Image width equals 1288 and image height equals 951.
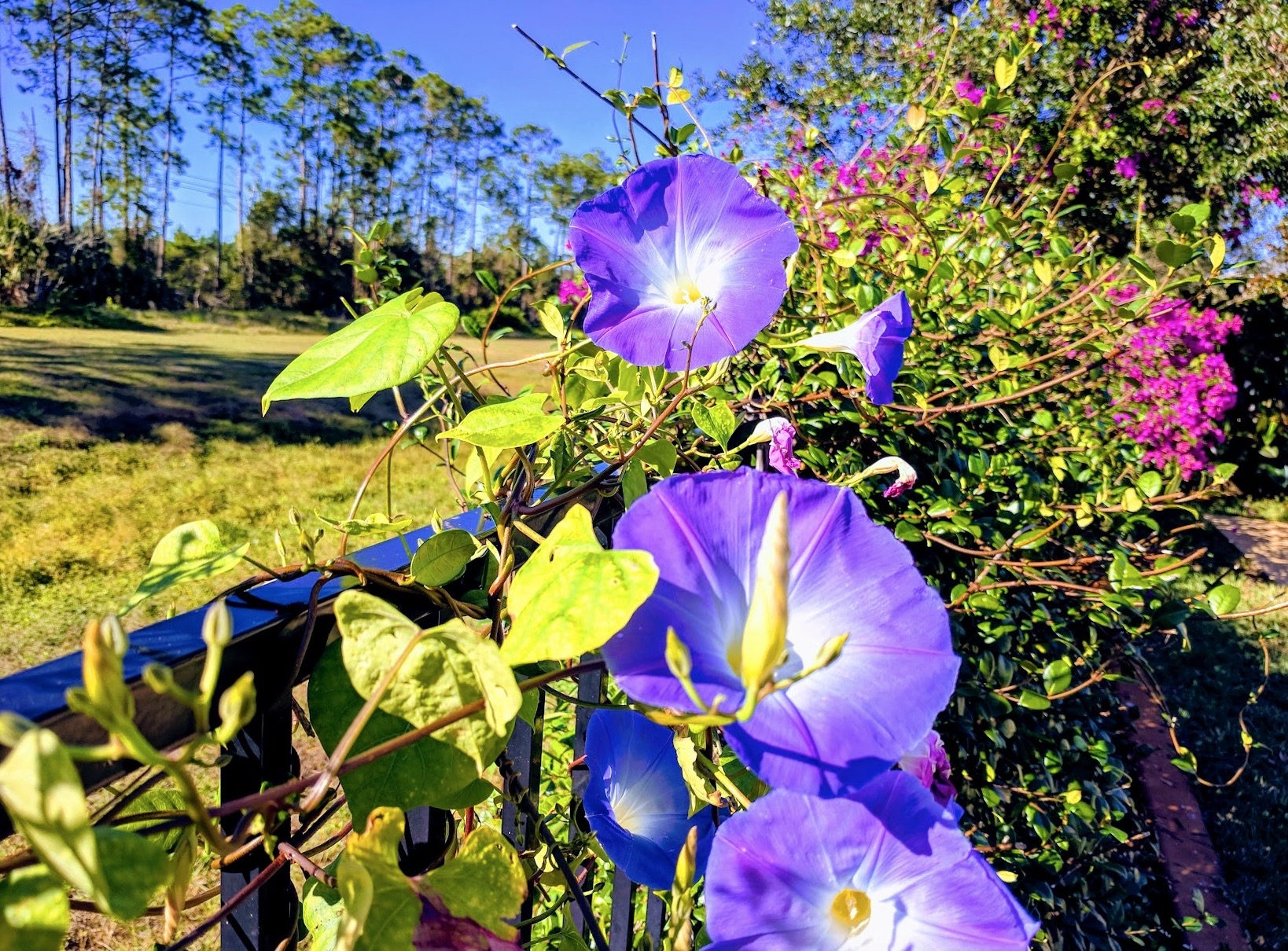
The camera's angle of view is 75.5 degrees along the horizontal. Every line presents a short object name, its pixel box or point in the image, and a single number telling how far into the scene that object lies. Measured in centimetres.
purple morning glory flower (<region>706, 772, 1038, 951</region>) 34
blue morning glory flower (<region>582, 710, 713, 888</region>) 57
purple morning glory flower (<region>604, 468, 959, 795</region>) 31
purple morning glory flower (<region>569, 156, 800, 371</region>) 50
